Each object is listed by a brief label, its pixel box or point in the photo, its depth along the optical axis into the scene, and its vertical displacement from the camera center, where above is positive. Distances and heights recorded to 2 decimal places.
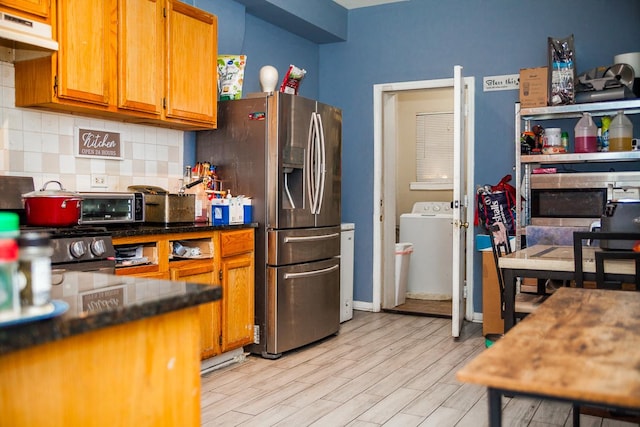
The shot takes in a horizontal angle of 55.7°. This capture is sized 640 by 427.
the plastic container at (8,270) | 0.94 -0.11
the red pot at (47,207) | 2.80 -0.03
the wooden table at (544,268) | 2.67 -0.29
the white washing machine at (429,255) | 6.20 -0.53
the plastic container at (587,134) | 4.35 +0.50
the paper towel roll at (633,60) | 4.29 +1.03
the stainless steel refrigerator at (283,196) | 4.00 +0.04
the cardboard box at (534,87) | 4.48 +0.87
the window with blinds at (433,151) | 7.27 +0.63
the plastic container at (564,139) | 4.56 +0.49
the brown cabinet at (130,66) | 3.04 +0.76
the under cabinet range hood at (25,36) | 2.65 +0.76
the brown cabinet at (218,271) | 3.30 -0.41
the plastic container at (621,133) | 4.23 +0.50
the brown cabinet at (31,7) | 2.73 +0.90
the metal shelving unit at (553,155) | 4.20 +0.35
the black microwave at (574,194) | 4.22 +0.07
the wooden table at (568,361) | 1.03 -0.31
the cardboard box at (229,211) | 3.83 -0.06
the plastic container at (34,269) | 1.00 -0.11
